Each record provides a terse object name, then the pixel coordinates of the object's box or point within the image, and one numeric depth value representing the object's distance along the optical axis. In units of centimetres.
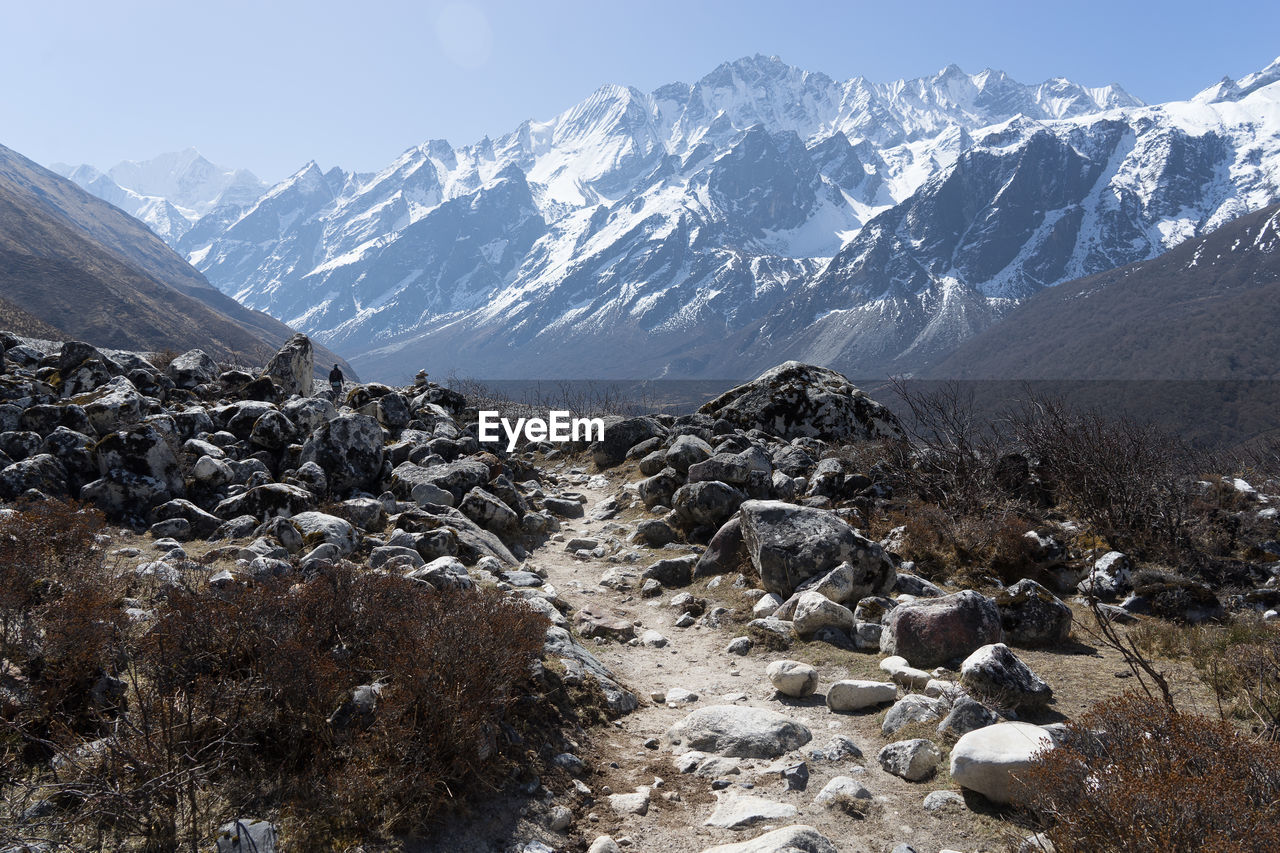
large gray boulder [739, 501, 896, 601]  1046
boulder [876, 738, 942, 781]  597
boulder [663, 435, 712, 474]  1692
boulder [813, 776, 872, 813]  569
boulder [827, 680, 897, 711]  736
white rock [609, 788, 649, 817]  577
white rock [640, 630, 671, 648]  996
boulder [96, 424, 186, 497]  1223
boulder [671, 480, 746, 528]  1400
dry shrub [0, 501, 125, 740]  501
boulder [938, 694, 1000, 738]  631
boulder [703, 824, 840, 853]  479
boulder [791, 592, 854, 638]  927
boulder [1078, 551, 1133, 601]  1045
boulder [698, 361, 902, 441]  2194
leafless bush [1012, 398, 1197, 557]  1191
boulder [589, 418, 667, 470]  2203
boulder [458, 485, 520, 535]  1452
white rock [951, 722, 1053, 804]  525
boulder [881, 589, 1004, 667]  811
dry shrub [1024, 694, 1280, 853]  352
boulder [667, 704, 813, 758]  670
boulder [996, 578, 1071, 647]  876
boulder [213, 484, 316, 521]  1233
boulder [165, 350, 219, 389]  2100
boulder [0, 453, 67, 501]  1091
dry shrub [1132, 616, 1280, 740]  631
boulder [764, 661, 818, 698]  779
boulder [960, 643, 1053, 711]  680
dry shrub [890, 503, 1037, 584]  1130
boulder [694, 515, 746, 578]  1211
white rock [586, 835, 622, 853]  516
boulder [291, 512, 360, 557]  1080
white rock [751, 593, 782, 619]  1022
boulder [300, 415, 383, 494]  1523
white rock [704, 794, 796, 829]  555
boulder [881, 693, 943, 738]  673
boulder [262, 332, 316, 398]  2422
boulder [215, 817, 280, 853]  415
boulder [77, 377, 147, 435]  1335
